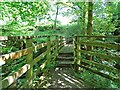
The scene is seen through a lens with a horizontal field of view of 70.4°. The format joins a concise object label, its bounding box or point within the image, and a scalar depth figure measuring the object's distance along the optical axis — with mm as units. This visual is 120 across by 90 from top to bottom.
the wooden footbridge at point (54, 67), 1358
